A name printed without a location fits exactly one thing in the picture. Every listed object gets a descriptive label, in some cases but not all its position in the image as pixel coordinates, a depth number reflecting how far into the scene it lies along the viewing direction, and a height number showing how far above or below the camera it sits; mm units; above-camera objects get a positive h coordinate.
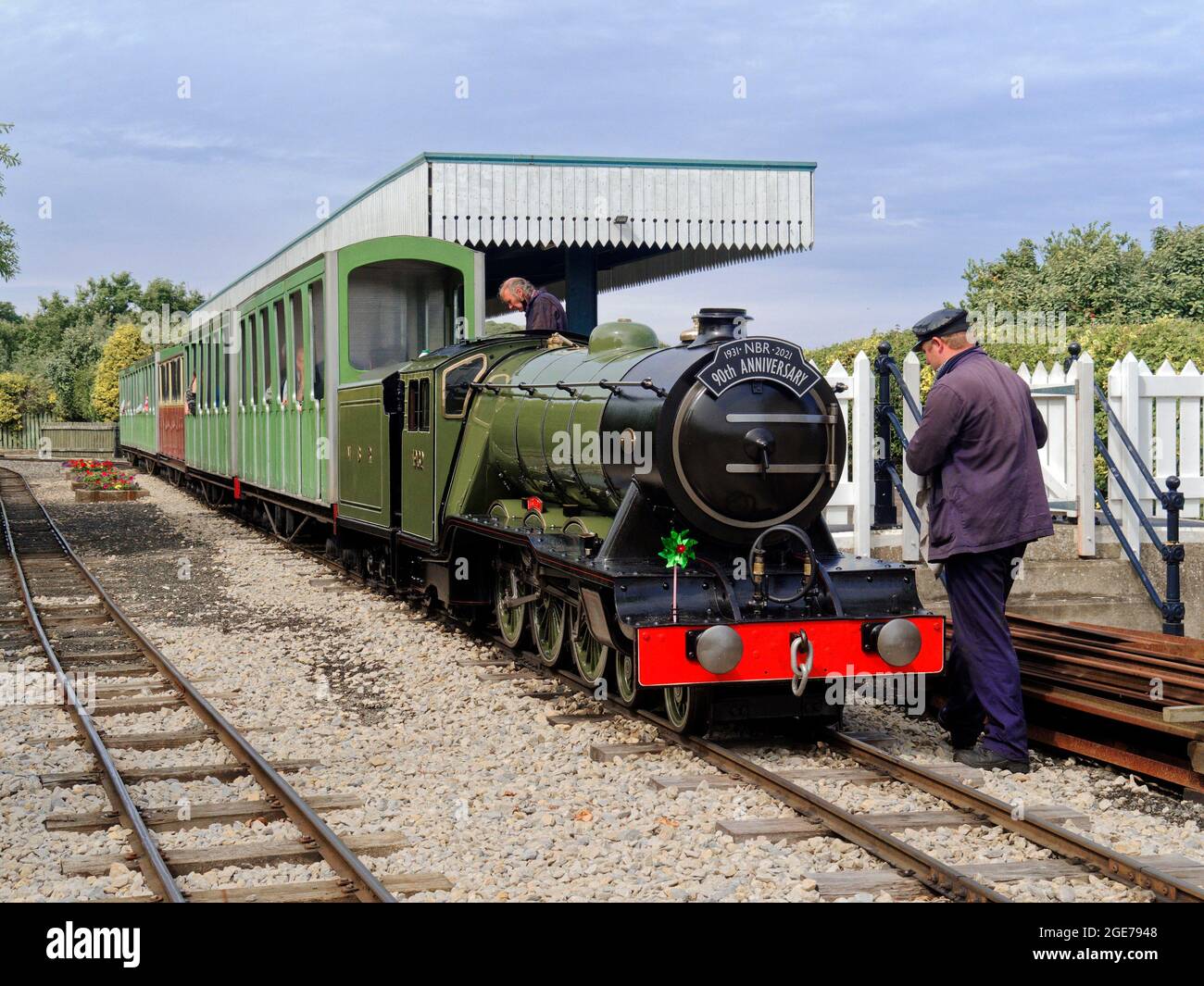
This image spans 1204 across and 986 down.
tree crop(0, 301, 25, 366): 91438 +7387
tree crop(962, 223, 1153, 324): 32781 +3843
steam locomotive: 6082 -458
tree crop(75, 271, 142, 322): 88312 +9478
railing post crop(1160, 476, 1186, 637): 9953 -989
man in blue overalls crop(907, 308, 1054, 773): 5777 -298
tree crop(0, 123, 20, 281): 19781 +2759
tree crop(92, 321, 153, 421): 61375 +3514
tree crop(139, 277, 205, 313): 87938 +9360
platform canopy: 20797 +3719
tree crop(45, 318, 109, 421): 66250 +3915
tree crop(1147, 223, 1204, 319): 32656 +4063
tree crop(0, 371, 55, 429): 59969 +1864
